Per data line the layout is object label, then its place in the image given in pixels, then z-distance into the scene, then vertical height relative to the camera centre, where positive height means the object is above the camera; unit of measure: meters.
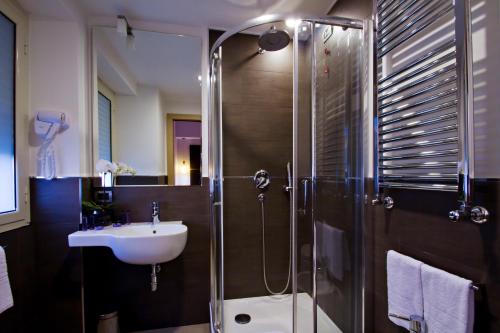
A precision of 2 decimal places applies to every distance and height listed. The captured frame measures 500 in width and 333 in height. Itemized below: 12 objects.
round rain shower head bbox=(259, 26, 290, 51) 1.61 +0.93
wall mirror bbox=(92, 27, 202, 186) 1.93 +0.52
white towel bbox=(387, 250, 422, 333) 1.03 -0.57
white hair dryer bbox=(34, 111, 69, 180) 1.67 +0.23
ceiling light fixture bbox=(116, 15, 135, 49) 1.82 +1.09
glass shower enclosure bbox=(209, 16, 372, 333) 1.45 -0.08
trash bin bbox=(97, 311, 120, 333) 1.73 -1.17
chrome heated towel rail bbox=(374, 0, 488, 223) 0.85 +0.28
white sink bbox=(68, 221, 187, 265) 1.53 -0.51
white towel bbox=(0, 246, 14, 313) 1.21 -0.63
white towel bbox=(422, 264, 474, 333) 0.83 -0.53
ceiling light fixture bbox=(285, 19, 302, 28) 1.44 +0.89
